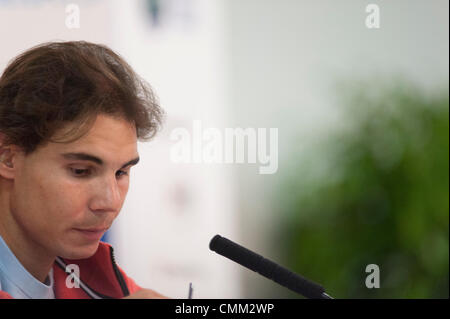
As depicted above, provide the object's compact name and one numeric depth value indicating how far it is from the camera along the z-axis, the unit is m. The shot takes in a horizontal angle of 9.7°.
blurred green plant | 2.97
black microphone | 2.53
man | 2.62
